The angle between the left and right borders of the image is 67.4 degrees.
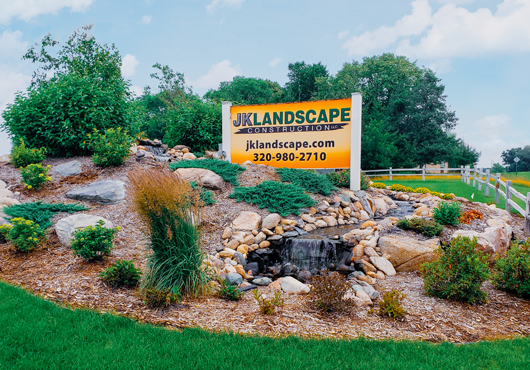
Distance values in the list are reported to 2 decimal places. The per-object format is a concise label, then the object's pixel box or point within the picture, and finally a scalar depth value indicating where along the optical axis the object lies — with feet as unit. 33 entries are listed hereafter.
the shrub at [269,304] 14.02
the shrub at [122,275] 16.29
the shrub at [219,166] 33.22
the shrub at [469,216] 27.48
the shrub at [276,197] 29.80
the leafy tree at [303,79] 118.32
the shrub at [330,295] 14.35
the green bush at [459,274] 15.99
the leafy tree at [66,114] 37.37
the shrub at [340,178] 38.88
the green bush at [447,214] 26.13
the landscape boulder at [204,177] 31.45
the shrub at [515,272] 17.26
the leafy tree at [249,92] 125.08
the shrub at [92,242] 18.40
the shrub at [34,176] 30.30
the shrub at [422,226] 24.08
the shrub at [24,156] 35.54
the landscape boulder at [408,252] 21.31
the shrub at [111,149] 33.60
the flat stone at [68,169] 33.53
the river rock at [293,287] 17.11
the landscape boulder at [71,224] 21.66
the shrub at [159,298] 14.32
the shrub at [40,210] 24.16
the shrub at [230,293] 15.74
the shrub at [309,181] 34.45
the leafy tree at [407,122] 92.48
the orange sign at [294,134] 38.14
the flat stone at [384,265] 21.08
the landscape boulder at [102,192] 28.07
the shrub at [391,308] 14.23
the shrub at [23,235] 20.45
